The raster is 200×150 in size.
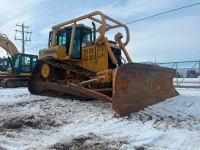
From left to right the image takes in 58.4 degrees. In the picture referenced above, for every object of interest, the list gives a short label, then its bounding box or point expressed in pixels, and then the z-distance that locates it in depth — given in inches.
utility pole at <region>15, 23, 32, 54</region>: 1352.5
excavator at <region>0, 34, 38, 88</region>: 511.2
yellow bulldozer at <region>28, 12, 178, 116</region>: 168.5
